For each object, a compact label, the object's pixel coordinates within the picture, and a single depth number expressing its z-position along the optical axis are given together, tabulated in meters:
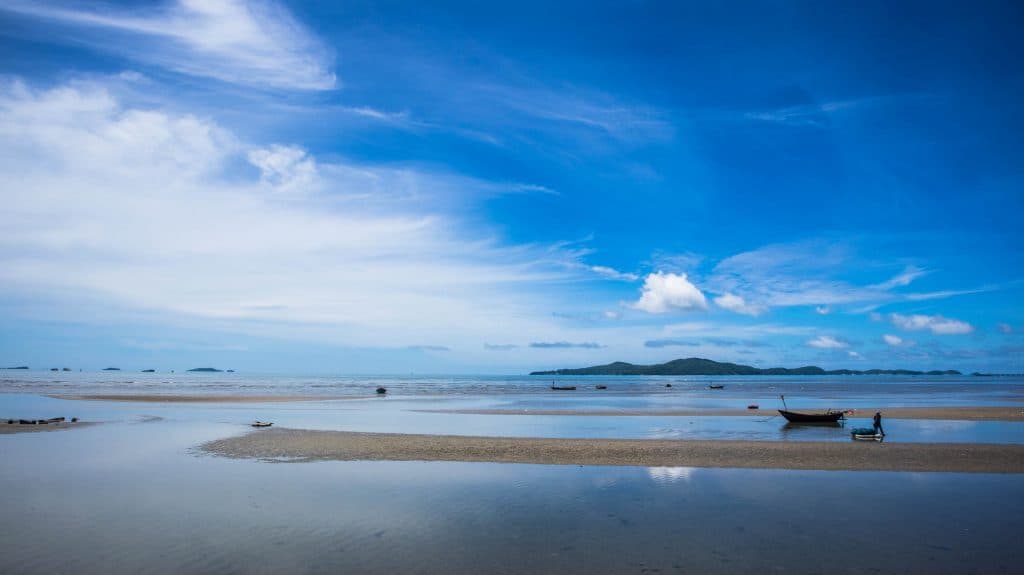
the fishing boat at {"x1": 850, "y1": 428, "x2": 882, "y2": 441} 28.62
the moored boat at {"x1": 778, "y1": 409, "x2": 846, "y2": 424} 37.47
